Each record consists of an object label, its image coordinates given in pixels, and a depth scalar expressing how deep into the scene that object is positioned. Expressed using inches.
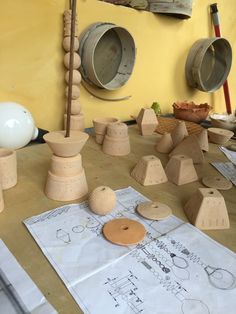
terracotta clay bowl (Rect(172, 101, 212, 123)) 42.5
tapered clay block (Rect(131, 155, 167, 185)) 22.2
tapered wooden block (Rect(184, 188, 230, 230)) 16.7
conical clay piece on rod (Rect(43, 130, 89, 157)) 17.6
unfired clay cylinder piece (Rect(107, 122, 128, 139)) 27.8
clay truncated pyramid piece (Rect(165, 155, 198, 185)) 22.5
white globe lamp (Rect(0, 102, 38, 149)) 25.8
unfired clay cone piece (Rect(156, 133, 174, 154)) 29.9
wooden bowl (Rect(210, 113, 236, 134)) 38.7
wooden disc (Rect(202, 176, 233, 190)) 22.2
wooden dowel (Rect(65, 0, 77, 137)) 17.2
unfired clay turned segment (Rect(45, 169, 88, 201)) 19.0
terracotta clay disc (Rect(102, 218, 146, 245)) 14.9
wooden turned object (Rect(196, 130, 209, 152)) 30.5
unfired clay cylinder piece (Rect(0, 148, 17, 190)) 19.7
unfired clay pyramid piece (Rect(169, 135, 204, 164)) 27.2
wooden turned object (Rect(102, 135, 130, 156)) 28.4
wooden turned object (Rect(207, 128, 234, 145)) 33.7
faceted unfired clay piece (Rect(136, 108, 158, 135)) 36.2
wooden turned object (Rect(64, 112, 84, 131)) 33.5
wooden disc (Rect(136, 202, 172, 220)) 17.3
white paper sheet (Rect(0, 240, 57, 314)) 11.0
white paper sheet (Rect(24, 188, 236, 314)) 11.5
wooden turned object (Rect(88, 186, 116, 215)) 17.0
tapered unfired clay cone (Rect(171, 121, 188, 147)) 30.5
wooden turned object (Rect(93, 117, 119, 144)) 30.2
